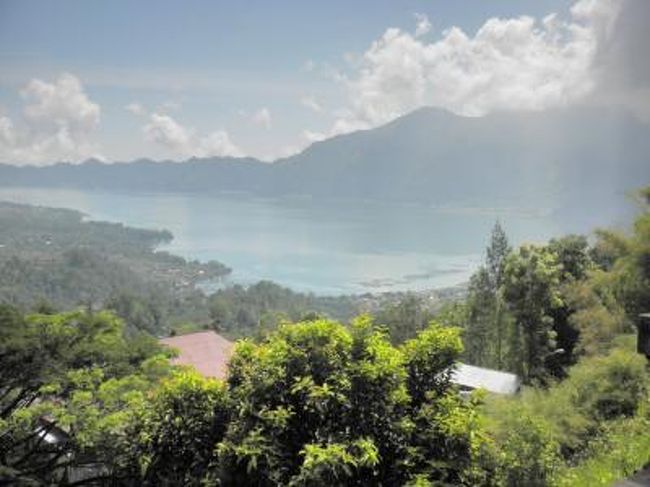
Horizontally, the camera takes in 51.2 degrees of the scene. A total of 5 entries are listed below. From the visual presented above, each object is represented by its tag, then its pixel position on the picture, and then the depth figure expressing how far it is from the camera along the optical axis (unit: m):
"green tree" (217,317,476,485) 4.23
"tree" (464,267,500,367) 25.83
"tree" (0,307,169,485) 6.96
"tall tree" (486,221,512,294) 25.55
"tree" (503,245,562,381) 18.78
